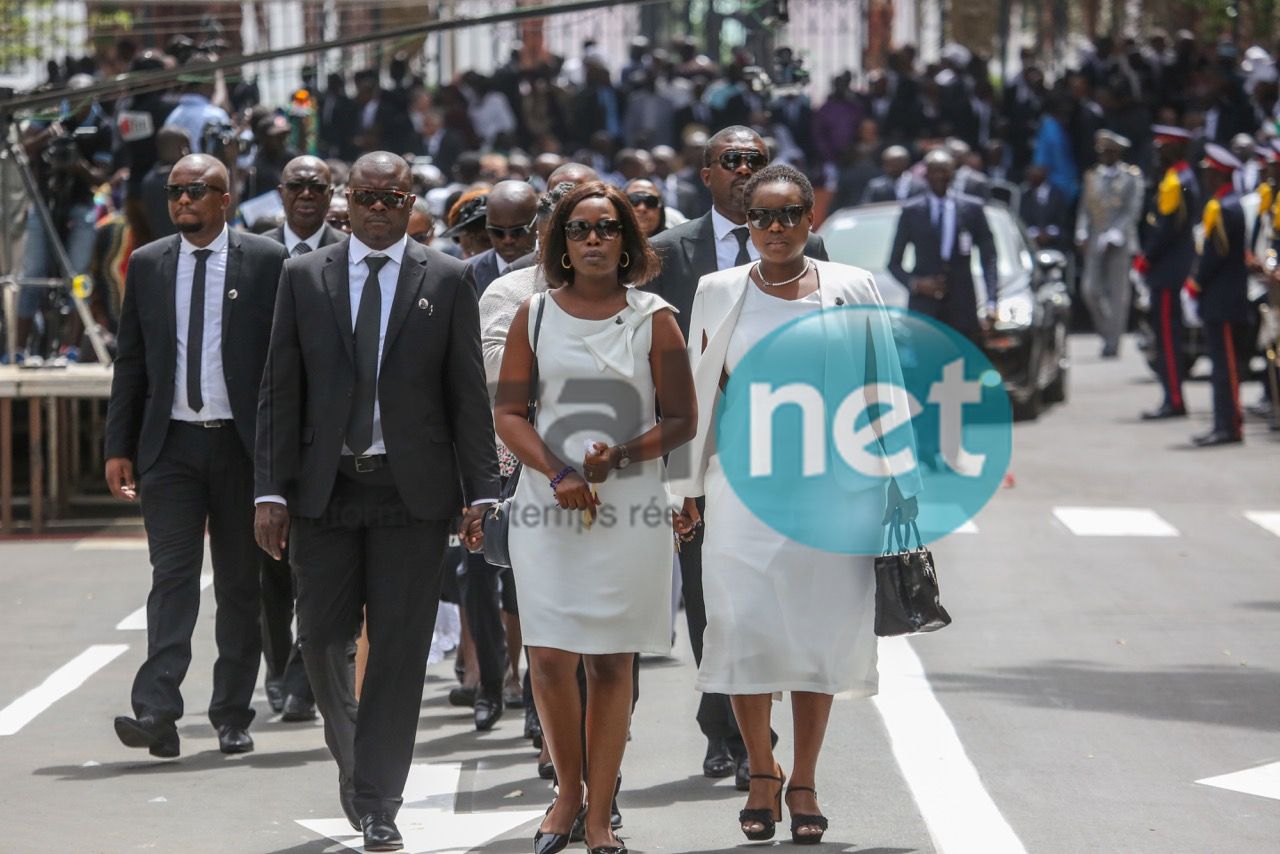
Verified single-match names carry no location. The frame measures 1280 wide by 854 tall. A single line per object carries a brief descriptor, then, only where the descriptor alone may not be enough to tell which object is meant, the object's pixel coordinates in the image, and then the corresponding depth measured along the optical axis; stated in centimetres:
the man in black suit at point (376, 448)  1317
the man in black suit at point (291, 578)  1720
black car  3594
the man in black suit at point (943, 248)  3162
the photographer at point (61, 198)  3030
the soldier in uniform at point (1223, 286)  3406
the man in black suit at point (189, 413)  1602
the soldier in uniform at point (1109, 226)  4606
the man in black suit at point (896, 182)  4375
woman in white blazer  1317
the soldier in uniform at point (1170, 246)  3641
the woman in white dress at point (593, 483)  1251
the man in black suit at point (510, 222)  1662
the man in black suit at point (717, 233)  1561
